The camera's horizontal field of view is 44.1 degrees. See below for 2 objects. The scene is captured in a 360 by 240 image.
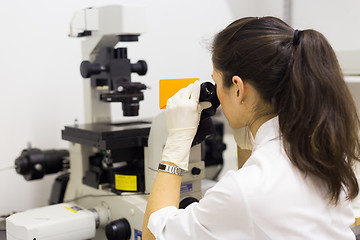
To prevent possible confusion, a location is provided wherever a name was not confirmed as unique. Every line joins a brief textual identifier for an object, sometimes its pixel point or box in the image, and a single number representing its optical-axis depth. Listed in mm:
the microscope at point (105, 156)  1381
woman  925
